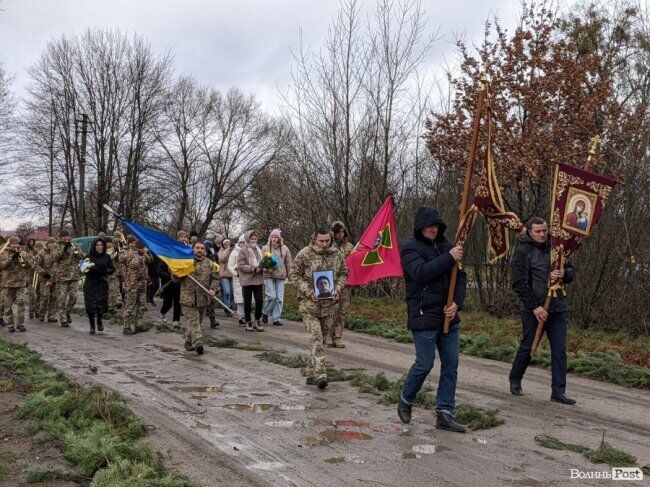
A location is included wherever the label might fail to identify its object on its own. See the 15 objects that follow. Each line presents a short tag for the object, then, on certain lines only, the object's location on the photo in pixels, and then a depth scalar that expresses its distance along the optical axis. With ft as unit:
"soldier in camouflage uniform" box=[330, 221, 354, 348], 40.42
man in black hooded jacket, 21.39
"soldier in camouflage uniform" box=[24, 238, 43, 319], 57.86
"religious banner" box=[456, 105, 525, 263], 23.23
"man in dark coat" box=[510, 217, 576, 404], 26.68
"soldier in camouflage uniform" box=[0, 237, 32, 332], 51.34
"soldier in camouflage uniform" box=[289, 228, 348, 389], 29.04
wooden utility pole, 132.67
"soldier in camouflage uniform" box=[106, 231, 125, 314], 59.39
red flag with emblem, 42.63
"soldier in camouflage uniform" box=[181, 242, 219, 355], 37.04
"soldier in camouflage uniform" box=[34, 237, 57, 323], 54.29
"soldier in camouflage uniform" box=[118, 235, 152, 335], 47.14
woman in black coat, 47.34
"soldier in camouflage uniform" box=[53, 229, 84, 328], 51.62
